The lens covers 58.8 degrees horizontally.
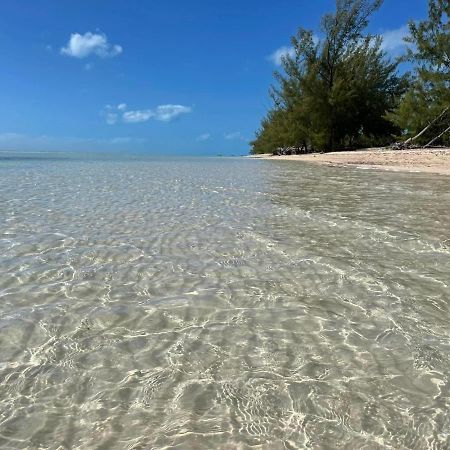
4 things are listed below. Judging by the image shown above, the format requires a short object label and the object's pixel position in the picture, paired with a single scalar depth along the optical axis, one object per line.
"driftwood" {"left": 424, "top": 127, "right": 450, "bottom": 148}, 31.92
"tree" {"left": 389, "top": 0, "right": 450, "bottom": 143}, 29.41
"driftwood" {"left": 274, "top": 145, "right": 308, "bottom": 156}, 57.19
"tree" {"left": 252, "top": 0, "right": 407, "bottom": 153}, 41.56
